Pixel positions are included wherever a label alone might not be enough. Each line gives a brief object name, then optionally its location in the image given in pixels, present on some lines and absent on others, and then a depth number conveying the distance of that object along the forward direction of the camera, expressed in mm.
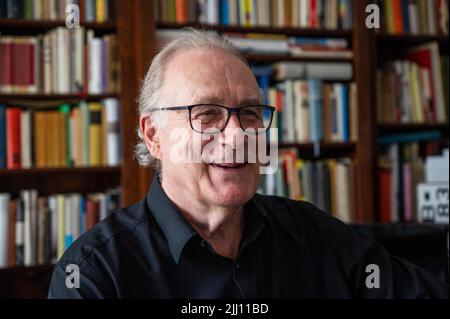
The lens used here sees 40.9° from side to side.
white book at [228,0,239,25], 2416
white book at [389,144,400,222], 2697
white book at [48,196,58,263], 2201
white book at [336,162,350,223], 2596
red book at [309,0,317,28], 2549
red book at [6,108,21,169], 2143
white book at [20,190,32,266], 2158
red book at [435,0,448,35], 2783
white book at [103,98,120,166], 2254
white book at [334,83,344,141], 2598
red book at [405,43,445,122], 2768
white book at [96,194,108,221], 2289
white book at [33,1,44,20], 2176
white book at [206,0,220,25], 2390
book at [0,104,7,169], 2133
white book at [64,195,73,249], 2221
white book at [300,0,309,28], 2539
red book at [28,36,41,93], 2176
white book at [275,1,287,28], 2502
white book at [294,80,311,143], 2527
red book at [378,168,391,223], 2691
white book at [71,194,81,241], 2238
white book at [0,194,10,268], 2117
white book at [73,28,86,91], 2223
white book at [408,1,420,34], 2744
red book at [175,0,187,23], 2342
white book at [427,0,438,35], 2771
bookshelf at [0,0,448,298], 2205
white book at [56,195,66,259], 2209
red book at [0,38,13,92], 2139
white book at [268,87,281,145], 2482
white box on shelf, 1928
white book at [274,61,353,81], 2514
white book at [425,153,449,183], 2350
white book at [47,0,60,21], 2189
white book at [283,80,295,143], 2520
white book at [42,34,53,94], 2193
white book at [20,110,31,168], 2164
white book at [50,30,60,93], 2207
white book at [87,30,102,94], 2240
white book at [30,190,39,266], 2172
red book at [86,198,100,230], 2260
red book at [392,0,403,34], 2709
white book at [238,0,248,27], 2436
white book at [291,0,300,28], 2527
